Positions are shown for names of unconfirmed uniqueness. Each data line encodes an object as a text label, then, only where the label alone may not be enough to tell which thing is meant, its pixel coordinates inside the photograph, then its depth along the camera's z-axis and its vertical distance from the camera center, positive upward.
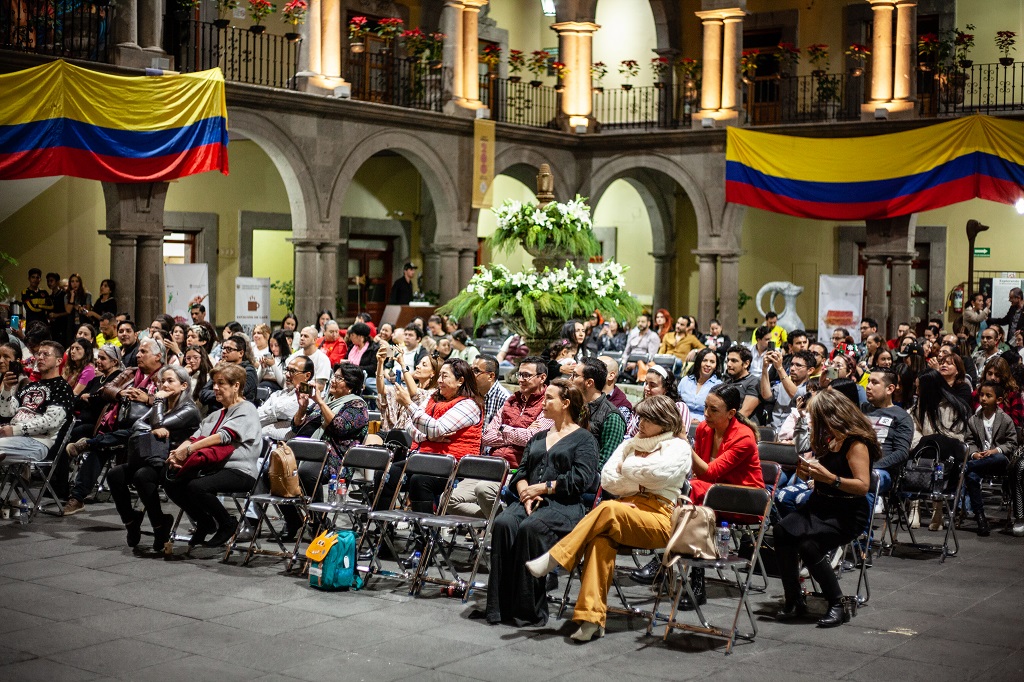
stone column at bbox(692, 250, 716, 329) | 20.70 +0.68
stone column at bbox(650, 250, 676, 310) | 24.52 +0.90
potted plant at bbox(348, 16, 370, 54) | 18.28 +4.30
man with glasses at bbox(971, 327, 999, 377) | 11.93 -0.14
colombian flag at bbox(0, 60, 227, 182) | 13.36 +2.17
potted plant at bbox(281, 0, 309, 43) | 17.31 +4.33
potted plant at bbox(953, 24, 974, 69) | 19.27 +4.58
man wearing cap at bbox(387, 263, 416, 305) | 19.50 +0.48
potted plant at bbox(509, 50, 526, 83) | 19.98 +4.25
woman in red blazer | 6.76 -0.71
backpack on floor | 7.00 -1.37
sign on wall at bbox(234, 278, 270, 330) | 16.36 +0.19
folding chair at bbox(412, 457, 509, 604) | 6.84 -1.14
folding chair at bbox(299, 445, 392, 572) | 7.32 -0.97
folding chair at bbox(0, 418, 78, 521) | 8.70 -1.16
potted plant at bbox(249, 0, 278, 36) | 16.62 +4.15
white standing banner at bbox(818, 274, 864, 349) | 17.41 +0.35
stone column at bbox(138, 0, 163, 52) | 15.47 +3.64
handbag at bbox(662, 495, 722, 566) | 6.02 -1.03
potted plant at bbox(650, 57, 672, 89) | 21.51 +4.54
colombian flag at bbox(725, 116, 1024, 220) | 16.89 +2.28
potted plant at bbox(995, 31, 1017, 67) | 19.83 +4.78
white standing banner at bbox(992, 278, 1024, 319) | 19.80 +0.58
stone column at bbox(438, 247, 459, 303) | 19.91 +0.76
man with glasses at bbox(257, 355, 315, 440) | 9.05 -0.69
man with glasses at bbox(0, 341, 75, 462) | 8.80 -0.71
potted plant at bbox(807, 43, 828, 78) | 20.20 +4.54
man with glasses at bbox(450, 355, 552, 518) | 7.29 -0.65
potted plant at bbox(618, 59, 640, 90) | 21.12 +4.69
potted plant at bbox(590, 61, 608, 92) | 21.04 +4.41
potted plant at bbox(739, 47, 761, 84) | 20.57 +4.34
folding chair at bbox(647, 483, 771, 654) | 6.00 -1.05
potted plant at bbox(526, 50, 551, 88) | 20.16 +4.25
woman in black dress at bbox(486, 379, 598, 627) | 6.34 -0.98
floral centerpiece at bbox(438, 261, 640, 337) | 10.37 +0.20
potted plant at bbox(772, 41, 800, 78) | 20.42 +4.62
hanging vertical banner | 19.84 +2.58
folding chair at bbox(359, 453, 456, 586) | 7.05 -1.10
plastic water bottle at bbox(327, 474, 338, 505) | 7.72 -1.10
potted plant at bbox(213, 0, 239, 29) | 16.27 +4.09
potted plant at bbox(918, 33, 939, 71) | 19.61 +4.53
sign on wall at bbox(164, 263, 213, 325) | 15.38 +0.36
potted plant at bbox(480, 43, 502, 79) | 19.83 +4.27
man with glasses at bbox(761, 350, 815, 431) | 9.06 -0.37
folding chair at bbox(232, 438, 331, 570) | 7.59 -1.13
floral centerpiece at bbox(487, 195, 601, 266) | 10.62 +0.79
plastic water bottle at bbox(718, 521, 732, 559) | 6.15 -1.08
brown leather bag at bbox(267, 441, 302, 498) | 7.66 -0.97
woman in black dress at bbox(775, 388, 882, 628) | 6.40 -0.92
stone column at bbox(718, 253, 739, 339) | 20.59 +0.53
